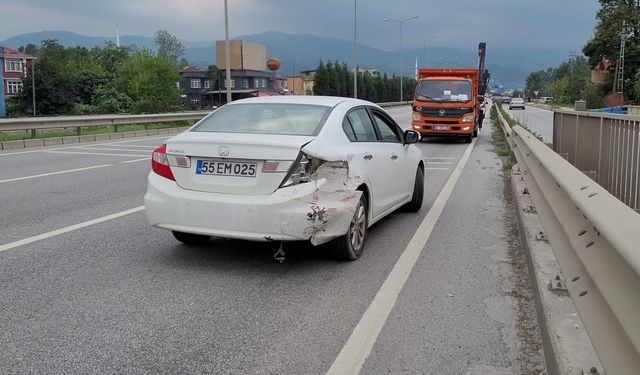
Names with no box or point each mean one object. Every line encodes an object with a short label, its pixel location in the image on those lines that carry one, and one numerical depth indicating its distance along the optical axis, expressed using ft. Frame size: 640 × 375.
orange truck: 67.56
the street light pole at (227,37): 104.22
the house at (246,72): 354.13
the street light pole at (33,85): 243.93
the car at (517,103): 254.68
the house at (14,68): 314.55
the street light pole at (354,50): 168.73
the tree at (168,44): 515.09
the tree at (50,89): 258.78
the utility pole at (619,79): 180.55
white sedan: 16.76
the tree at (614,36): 211.82
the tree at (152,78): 279.49
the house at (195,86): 402.31
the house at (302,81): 477.12
